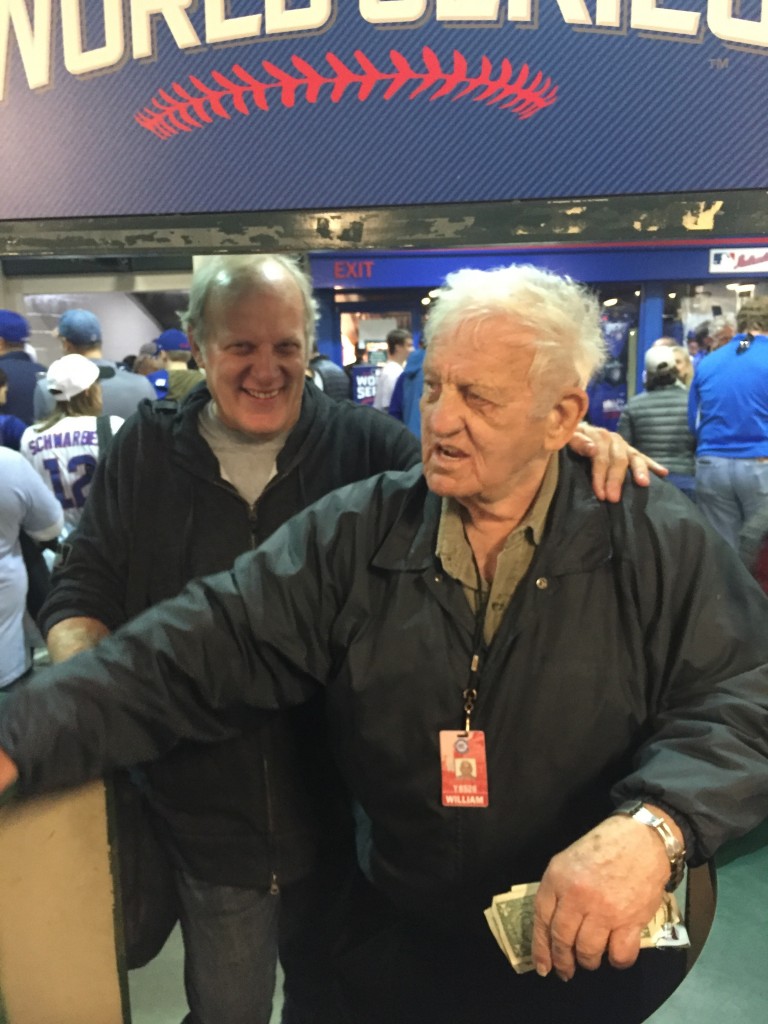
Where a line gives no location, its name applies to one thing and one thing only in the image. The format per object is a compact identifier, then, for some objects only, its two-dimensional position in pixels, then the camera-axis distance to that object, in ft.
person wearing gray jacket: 16.94
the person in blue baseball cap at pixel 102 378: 13.03
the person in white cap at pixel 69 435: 11.10
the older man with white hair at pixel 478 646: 4.02
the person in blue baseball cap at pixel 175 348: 16.61
